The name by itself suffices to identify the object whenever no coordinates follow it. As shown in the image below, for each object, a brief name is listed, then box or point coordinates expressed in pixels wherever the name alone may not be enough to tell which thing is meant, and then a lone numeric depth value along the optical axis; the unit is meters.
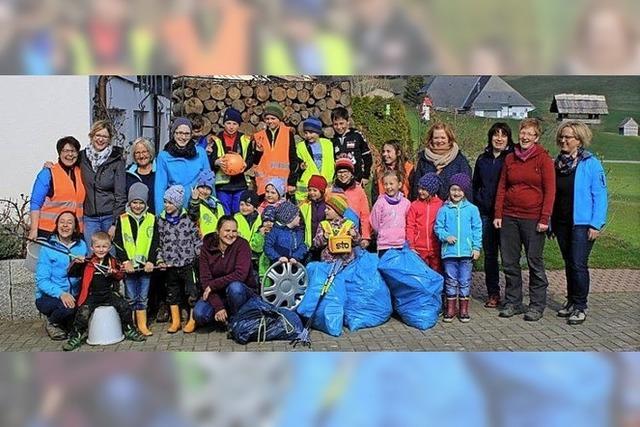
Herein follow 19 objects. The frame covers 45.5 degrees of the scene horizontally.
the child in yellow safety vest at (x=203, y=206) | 4.73
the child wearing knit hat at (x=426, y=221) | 4.93
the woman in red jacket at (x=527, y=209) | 4.74
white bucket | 4.35
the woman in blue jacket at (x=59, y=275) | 4.46
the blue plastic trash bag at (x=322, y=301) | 4.66
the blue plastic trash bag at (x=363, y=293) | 4.77
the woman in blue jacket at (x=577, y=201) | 4.69
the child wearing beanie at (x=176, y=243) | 4.61
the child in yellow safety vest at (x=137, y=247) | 4.54
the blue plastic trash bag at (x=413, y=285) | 4.77
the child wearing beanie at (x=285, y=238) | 4.73
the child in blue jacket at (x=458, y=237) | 4.80
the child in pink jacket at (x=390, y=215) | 4.91
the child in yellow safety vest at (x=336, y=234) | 4.78
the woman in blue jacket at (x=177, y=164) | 4.74
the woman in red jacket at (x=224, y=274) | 4.49
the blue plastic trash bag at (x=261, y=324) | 4.40
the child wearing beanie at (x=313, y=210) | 4.87
